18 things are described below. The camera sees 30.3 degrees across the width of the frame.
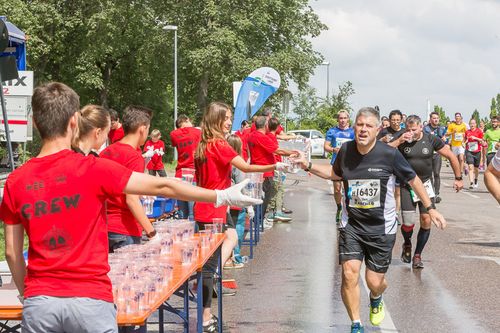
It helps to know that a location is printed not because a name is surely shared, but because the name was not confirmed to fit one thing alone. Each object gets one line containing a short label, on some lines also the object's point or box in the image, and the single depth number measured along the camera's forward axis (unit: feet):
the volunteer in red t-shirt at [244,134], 48.94
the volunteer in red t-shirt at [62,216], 12.37
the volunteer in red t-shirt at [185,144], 42.80
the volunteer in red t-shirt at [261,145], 47.19
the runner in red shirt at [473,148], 88.48
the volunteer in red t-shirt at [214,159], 26.53
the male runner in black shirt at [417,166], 37.55
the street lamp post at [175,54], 149.31
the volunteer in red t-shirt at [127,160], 22.71
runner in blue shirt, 53.36
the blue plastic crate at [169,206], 42.98
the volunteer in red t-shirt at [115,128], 34.69
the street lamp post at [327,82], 221.74
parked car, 171.12
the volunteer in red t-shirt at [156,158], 71.51
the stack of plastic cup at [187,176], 32.73
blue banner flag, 60.23
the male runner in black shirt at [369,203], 24.49
